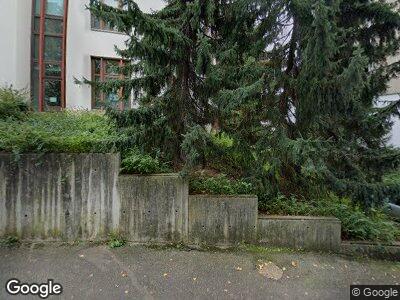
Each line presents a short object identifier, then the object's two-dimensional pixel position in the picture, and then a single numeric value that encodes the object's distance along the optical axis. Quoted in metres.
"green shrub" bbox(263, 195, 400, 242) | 4.75
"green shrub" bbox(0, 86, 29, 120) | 6.29
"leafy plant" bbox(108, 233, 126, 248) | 4.28
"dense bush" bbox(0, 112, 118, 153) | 4.27
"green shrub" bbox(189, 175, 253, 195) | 4.67
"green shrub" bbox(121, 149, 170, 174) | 4.49
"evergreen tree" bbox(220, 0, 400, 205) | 4.32
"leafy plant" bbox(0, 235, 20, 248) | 4.13
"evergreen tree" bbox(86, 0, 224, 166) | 4.51
